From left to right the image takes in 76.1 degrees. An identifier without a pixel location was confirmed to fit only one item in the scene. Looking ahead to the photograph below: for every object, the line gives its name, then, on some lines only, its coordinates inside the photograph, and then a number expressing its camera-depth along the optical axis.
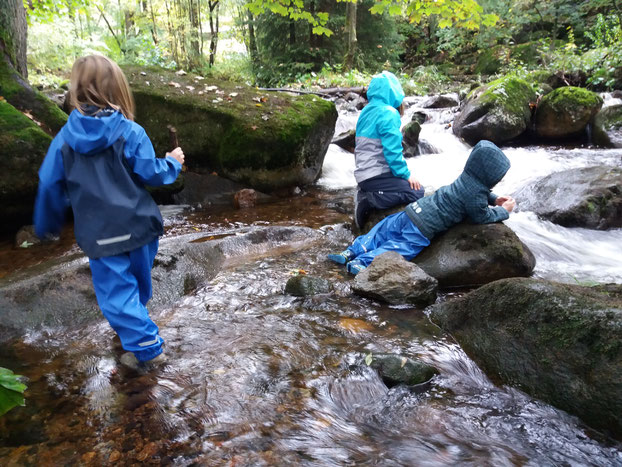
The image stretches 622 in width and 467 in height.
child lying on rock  3.90
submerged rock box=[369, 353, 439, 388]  2.51
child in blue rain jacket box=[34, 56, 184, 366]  2.33
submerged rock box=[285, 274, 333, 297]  3.72
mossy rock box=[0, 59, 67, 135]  5.93
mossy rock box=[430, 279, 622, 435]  2.12
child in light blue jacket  4.73
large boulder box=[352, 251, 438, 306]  3.56
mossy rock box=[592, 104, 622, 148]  9.43
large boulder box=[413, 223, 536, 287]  4.02
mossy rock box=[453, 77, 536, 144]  10.27
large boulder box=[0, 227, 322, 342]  3.10
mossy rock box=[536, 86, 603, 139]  9.91
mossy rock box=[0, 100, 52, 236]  4.92
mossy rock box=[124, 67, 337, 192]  6.97
